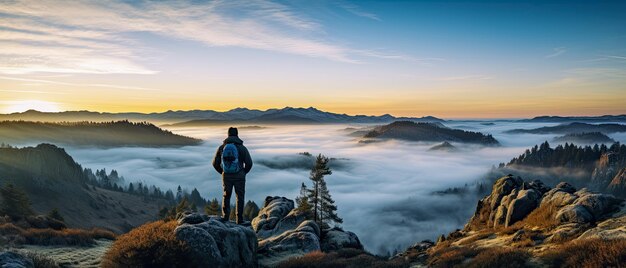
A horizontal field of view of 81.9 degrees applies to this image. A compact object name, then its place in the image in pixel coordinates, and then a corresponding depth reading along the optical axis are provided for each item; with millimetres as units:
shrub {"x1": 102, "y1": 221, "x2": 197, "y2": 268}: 12617
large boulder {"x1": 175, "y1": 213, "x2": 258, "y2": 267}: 13375
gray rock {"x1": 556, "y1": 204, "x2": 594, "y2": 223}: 23356
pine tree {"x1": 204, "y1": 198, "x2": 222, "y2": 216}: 58781
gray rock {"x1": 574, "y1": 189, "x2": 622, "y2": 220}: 23984
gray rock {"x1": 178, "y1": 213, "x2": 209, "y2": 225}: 15716
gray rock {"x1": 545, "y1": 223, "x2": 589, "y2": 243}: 18098
